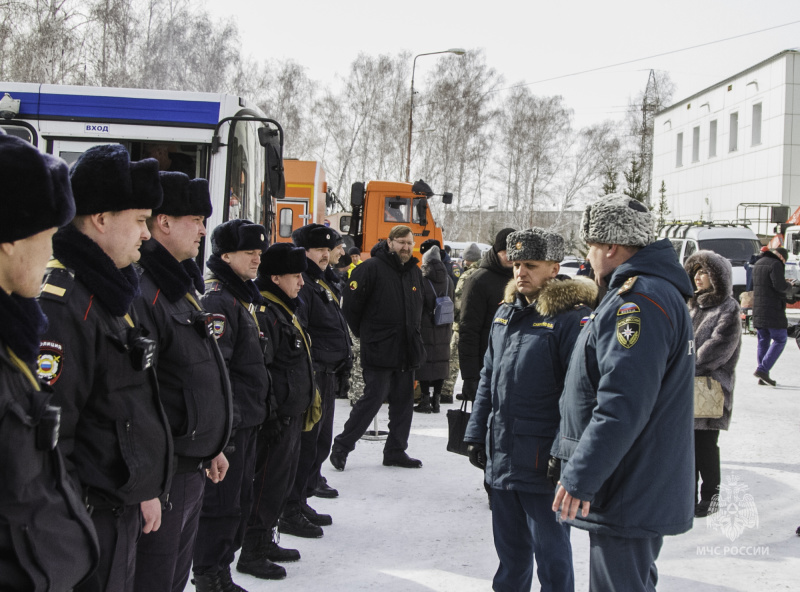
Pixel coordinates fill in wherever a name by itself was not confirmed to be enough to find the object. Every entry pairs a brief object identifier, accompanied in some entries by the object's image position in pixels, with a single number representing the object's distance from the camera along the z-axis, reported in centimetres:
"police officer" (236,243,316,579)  422
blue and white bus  695
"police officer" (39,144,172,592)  209
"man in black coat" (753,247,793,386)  1056
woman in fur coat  525
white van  2223
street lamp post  2741
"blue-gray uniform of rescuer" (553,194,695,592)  259
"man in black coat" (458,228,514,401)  572
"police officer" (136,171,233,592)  268
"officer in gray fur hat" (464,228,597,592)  324
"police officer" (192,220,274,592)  369
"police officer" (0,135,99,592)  148
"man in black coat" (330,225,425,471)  629
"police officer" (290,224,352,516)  528
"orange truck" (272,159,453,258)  1541
